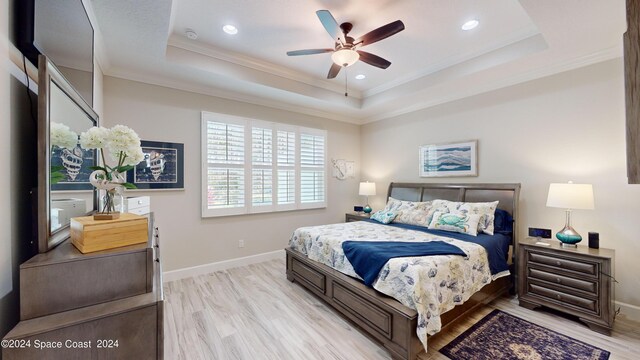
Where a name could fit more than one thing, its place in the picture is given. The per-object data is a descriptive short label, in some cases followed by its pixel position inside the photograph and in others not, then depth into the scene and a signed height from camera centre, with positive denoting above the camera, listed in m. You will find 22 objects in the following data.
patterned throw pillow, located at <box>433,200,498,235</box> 3.16 -0.40
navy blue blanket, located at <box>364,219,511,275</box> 2.74 -0.75
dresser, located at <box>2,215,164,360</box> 0.90 -0.51
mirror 1.04 +0.11
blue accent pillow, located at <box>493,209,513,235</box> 3.21 -0.56
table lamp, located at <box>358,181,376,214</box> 4.96 -0.20
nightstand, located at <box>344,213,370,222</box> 4.60 -0.70
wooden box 1.09 -0.24
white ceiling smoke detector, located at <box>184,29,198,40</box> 2.79 +1.63
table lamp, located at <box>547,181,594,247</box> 2.51 -0.21
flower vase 1.23 -0.12
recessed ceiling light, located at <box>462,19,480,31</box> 2.61 +1.62
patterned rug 2.02 -1.41
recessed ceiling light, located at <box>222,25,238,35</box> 2.72 +1.64
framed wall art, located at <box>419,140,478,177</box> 3.81 +0.31
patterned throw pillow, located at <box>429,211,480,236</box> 3.09 -0.55
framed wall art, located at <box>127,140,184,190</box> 3.28 +0.15
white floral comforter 1.94 -0.84
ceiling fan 2.21 +1.33
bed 1.94 -1.10
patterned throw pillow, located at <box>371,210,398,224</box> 3.89 -0.59
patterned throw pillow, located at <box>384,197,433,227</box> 3.68 -0.50
